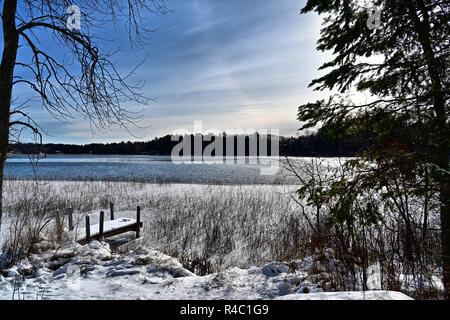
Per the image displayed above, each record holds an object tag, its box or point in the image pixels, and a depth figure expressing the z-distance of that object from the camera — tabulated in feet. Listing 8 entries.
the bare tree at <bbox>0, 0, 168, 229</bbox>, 11.17
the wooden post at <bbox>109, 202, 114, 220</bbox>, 36.76
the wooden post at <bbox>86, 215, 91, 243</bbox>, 24.51
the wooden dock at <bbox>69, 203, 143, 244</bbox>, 24.77
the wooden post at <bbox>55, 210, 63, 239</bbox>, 21.48
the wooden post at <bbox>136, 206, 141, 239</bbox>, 30.98
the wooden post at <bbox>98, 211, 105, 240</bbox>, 25.92
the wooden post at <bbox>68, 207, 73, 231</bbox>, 27.96
